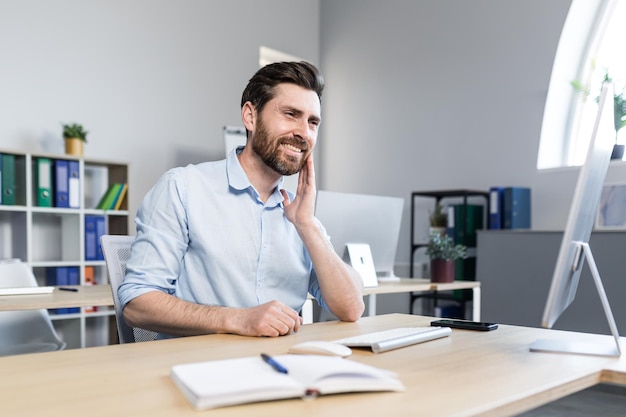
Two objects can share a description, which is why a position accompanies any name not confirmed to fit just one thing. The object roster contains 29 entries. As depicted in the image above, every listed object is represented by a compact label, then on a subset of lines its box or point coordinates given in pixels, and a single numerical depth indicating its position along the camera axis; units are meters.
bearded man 1.53
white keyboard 1.24
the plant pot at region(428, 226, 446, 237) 4.86
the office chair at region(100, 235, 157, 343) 1.62
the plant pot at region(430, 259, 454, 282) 3.48
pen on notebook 0.94
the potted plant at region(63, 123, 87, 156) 4.33
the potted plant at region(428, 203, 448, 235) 4.86
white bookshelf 4.10
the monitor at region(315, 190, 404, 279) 3.01
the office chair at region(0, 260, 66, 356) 2.83
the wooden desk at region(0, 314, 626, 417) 0.83
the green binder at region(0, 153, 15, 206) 3.95
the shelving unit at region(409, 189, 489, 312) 4.70
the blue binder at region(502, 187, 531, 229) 4.52
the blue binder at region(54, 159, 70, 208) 4.17
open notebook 0.83
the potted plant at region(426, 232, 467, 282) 3.48
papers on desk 2.51
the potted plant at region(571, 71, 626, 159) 4.21
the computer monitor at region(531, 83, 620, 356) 1.07
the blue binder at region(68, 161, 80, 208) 4.23
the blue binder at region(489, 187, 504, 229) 4.55
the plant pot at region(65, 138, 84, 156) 4.32
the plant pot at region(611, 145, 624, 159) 4.20
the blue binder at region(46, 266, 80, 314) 4.23
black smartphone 1.57
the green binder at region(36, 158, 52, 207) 4.09
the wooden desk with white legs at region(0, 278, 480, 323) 2.27
